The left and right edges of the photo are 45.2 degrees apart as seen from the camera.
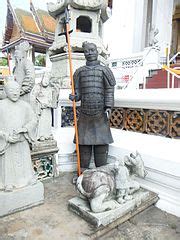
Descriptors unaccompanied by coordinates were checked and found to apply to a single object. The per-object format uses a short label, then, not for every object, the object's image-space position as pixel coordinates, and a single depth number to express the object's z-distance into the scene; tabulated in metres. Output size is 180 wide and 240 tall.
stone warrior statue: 3.11
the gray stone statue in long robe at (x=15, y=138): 2.51
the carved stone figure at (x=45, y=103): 3.49
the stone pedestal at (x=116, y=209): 2.28
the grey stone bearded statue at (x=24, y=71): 3.22
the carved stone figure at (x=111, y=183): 2.36
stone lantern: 6.57
